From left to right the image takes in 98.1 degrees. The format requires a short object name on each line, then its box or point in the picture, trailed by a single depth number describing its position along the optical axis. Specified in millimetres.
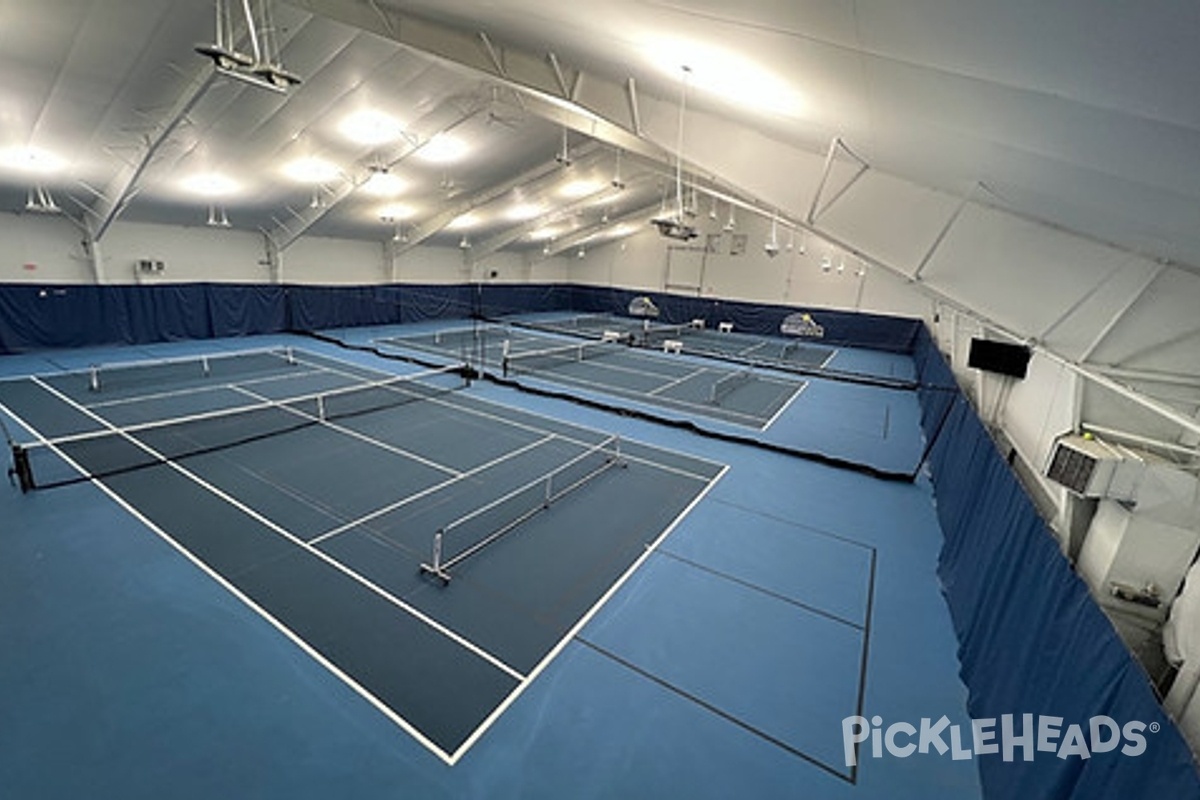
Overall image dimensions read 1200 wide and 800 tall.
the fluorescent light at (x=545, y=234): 34438
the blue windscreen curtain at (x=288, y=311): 17500
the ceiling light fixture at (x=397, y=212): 23905
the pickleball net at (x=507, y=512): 7283
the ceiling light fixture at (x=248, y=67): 7470
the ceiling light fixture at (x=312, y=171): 17484
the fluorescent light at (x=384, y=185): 19953
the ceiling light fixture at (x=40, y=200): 14961
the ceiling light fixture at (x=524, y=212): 27844
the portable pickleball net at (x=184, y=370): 14508
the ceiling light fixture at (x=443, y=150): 17719
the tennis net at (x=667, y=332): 28719
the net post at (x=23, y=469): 8172
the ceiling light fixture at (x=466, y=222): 27025
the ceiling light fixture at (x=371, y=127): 15102
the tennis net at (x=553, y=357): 19766
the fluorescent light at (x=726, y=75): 5691
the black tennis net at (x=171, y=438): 9094
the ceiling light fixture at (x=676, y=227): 12539
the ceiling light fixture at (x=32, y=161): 13492
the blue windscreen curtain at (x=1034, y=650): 2844
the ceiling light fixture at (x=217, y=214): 18906
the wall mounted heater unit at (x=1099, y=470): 6004
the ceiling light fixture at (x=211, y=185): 17172
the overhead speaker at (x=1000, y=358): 10539
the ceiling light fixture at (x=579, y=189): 25741
